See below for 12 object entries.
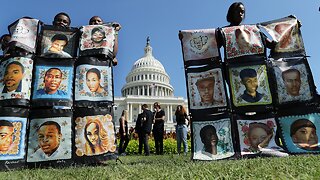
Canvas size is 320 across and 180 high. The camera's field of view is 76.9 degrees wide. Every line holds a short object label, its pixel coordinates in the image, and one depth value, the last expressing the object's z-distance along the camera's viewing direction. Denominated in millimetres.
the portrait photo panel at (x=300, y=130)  3045
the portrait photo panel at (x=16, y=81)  2959
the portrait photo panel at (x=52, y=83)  3037
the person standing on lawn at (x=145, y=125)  6950
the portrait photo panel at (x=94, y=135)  2909
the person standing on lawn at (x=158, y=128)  7376
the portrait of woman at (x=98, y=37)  3380
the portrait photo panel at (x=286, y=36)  3564
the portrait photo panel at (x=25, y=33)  3192
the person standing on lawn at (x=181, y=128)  6782
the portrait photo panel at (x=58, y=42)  3285
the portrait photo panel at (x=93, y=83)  3129
